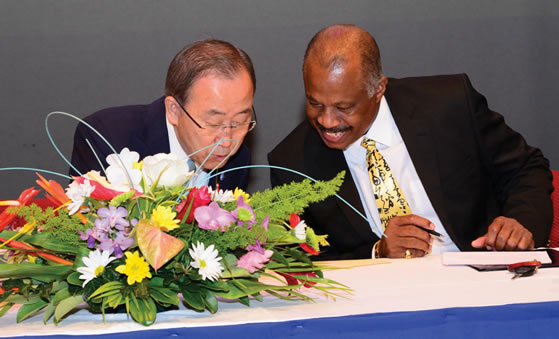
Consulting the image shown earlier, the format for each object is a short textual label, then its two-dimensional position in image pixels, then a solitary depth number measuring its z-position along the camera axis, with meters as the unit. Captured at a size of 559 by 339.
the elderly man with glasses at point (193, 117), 2.15
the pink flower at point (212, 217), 1.69
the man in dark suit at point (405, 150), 2.35
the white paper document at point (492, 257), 1.98
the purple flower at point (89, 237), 1.68
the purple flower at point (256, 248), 1.73
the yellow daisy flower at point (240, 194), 1.79
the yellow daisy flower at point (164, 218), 1.68
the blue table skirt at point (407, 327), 1.67
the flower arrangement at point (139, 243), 1.68
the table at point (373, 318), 1.67
